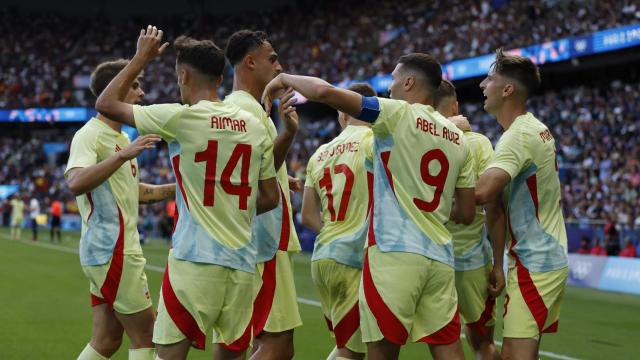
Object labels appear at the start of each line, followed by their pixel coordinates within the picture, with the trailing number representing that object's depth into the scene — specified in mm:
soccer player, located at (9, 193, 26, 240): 34312
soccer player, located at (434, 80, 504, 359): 6410
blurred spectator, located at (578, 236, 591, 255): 21234
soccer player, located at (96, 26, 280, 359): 4848
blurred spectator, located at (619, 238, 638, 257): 19781
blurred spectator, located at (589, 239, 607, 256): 20594
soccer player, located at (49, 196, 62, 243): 32781
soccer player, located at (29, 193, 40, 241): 34031
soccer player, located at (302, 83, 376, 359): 6406
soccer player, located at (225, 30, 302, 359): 5598
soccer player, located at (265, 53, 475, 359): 5051
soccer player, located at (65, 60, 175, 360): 6113
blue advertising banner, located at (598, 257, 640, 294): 17703
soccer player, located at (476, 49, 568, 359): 5576
